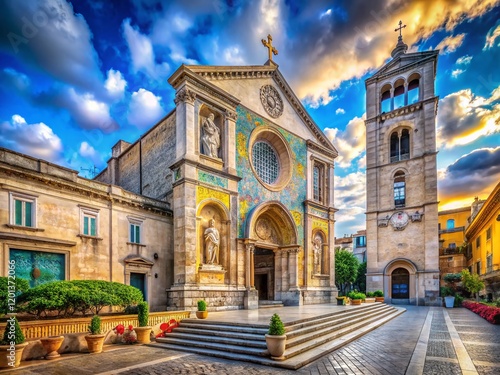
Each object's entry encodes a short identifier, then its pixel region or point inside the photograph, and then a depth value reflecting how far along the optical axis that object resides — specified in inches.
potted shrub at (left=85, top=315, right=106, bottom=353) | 381.7
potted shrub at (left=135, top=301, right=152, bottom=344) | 442.0
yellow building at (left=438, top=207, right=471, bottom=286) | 1488.7
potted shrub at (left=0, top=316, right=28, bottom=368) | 302.8
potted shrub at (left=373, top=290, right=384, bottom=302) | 991.2
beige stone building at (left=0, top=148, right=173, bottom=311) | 442.6
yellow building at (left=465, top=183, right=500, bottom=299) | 885.8
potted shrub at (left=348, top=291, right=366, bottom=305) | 794.2
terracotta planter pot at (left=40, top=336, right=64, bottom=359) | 354.0
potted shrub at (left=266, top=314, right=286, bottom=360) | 330.0
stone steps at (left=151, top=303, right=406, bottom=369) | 344.8
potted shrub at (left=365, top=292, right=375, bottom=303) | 910.7
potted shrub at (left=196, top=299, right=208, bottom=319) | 517.3
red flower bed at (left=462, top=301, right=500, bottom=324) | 589.6
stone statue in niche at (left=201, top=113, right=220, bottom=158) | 700.7
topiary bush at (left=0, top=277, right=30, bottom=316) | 345.1
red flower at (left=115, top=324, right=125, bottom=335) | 430.3
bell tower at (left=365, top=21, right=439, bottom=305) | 1159.0
